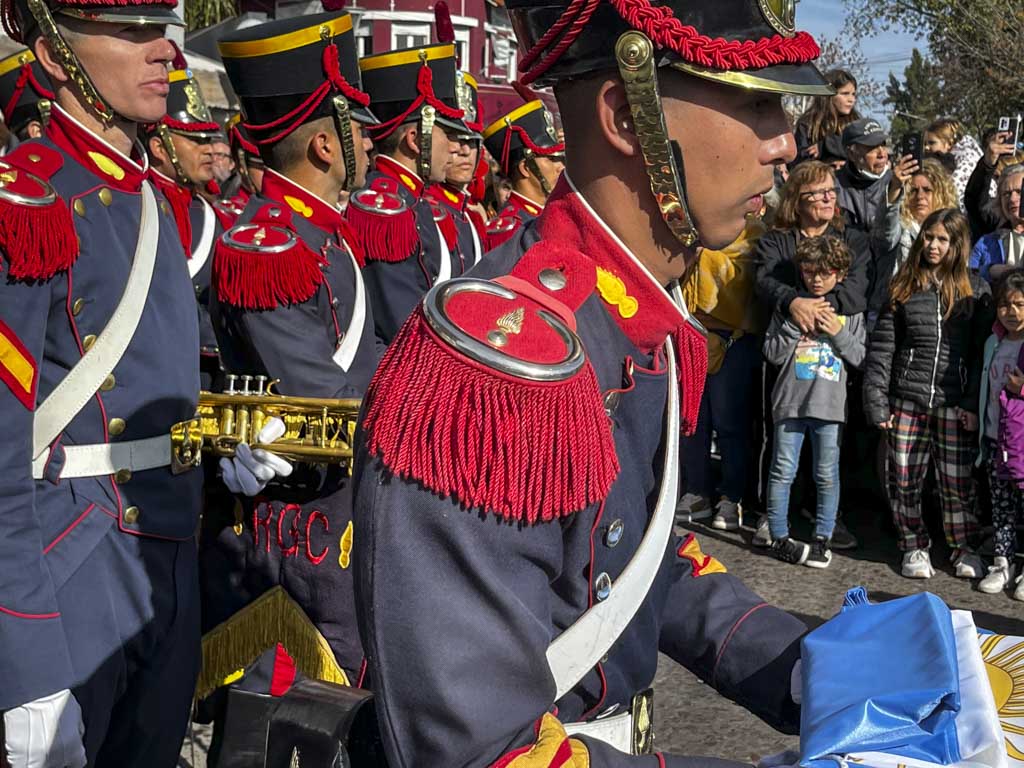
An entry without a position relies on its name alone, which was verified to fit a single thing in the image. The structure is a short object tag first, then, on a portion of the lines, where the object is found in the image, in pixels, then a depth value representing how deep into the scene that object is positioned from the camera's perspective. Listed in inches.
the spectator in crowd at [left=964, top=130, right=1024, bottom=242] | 343.9
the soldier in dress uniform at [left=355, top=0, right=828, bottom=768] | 58.5
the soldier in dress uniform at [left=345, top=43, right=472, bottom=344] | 246.5
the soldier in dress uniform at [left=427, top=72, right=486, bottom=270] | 287.1
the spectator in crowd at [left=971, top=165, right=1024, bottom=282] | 299.4
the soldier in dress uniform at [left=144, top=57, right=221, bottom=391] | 274.1
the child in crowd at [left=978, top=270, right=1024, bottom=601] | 247.8
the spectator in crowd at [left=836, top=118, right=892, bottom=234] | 311.7
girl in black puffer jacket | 261.1
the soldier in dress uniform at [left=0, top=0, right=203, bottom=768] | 105.2
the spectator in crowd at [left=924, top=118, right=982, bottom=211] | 377.4
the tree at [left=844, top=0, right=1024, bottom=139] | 826.8
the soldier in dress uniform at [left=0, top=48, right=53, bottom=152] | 228.1
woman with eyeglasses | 271.7
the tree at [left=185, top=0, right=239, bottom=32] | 1047.4
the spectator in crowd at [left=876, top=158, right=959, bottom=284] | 304.2
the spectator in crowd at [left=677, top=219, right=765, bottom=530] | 291.7
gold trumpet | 130.3
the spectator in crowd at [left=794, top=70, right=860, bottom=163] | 334.6
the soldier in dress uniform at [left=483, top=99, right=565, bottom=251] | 327.3
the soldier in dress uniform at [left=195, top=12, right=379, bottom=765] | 137.0
